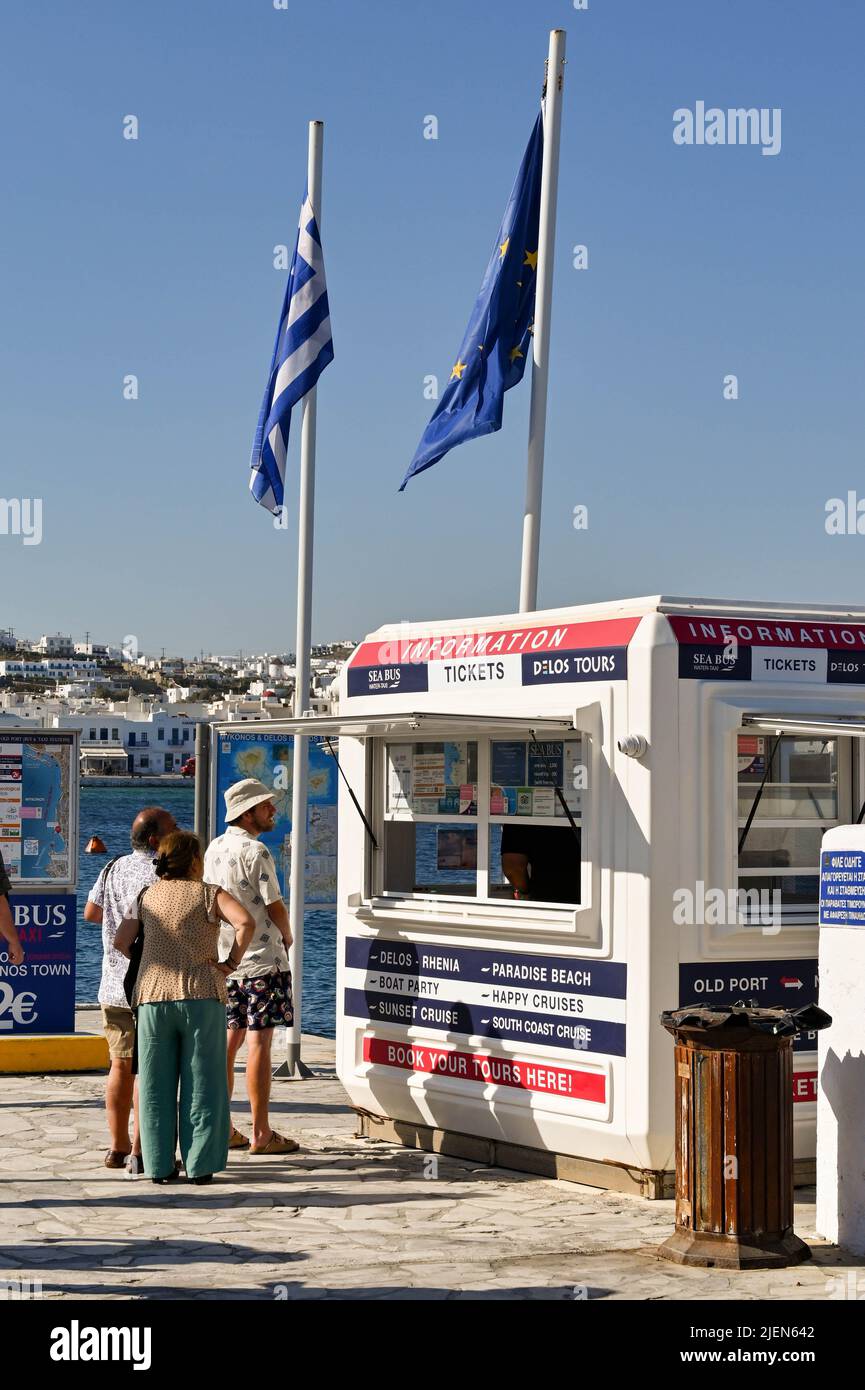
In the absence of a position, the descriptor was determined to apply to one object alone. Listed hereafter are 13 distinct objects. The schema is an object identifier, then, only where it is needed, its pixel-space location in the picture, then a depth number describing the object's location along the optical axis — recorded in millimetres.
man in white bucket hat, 8977
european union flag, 11727
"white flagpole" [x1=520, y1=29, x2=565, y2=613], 11430
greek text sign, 7148
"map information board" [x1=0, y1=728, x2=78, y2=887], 12219
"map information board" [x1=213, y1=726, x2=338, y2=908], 12281
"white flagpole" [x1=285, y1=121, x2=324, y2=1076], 11773
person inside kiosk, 9062
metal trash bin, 6832
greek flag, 12195
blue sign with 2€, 12000
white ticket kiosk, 8023
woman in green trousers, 8258
